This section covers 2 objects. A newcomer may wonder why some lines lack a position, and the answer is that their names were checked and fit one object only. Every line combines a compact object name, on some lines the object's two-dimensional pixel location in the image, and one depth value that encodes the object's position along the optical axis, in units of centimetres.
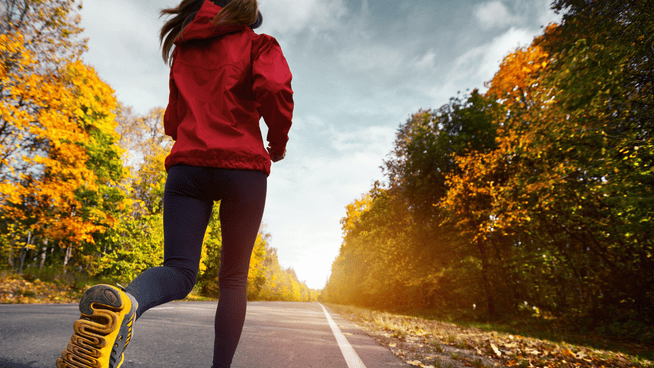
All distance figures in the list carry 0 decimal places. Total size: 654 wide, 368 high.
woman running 153
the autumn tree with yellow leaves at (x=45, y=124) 901
